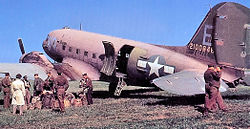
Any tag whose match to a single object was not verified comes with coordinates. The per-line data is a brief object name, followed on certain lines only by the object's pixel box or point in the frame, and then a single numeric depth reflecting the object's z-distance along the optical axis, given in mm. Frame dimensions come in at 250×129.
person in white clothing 11977
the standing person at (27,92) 14039
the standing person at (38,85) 14320
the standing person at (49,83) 13859
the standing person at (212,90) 10469
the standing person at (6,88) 13867
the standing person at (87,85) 14344
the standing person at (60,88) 11930
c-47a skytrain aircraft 13320
